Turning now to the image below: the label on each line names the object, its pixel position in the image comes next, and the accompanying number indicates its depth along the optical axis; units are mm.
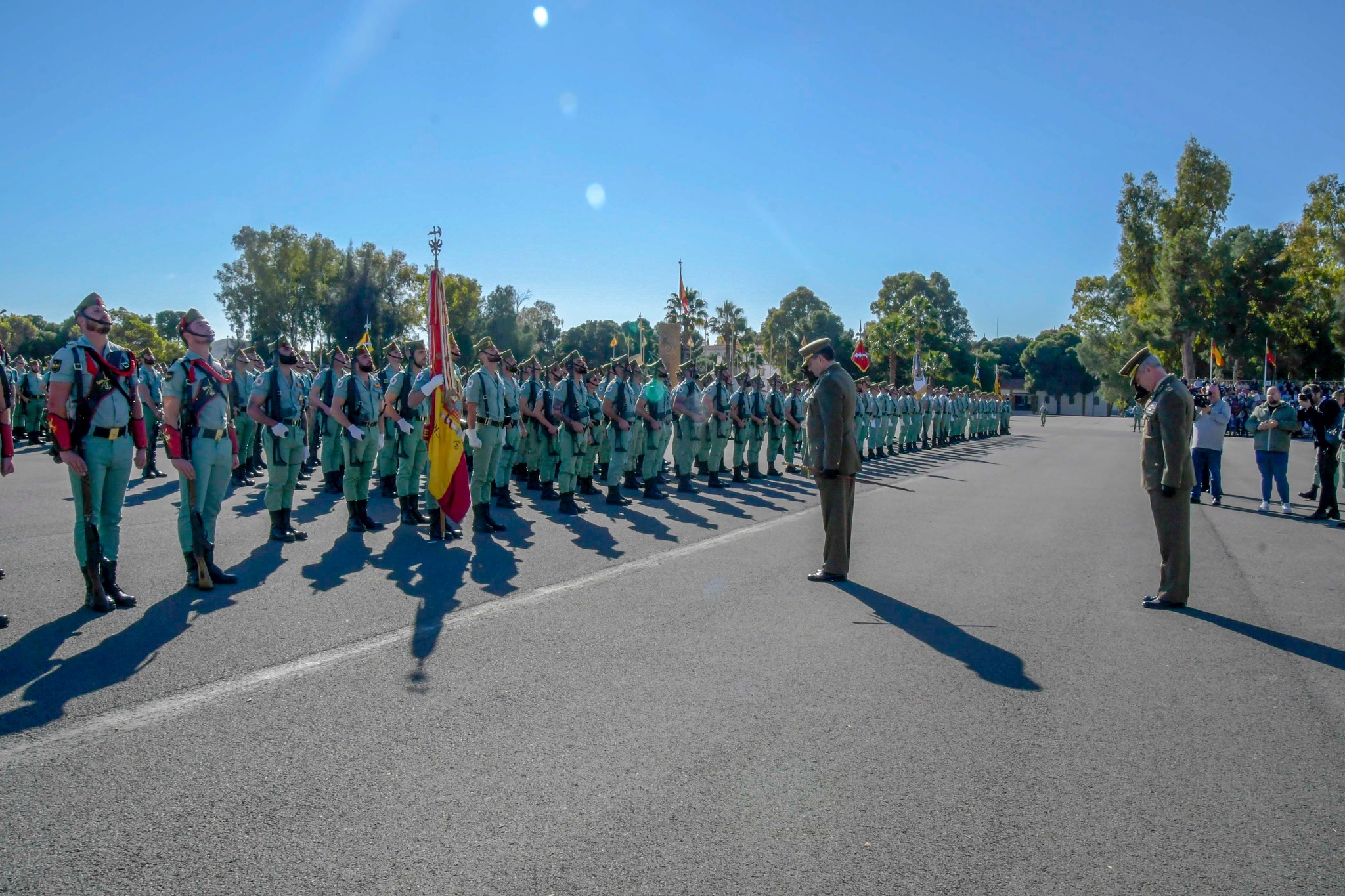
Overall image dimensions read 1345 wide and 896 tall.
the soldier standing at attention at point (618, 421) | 11828
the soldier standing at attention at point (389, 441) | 11312
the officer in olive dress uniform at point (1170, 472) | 6676
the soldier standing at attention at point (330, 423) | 10344
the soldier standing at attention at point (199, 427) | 6520
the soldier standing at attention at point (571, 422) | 11039
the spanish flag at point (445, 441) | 8969
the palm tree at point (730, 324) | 76625
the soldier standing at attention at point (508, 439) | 10547
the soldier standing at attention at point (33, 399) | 21219
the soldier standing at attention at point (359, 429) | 9297
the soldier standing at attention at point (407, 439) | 10086
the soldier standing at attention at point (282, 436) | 8695
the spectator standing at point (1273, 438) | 12289
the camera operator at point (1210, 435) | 12695
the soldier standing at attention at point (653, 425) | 12812
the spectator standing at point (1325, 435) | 12141
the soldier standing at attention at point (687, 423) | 14328
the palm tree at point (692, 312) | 70188
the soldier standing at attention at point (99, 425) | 5883
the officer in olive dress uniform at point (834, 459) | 7324
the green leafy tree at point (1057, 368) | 93312
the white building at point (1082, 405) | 95375
